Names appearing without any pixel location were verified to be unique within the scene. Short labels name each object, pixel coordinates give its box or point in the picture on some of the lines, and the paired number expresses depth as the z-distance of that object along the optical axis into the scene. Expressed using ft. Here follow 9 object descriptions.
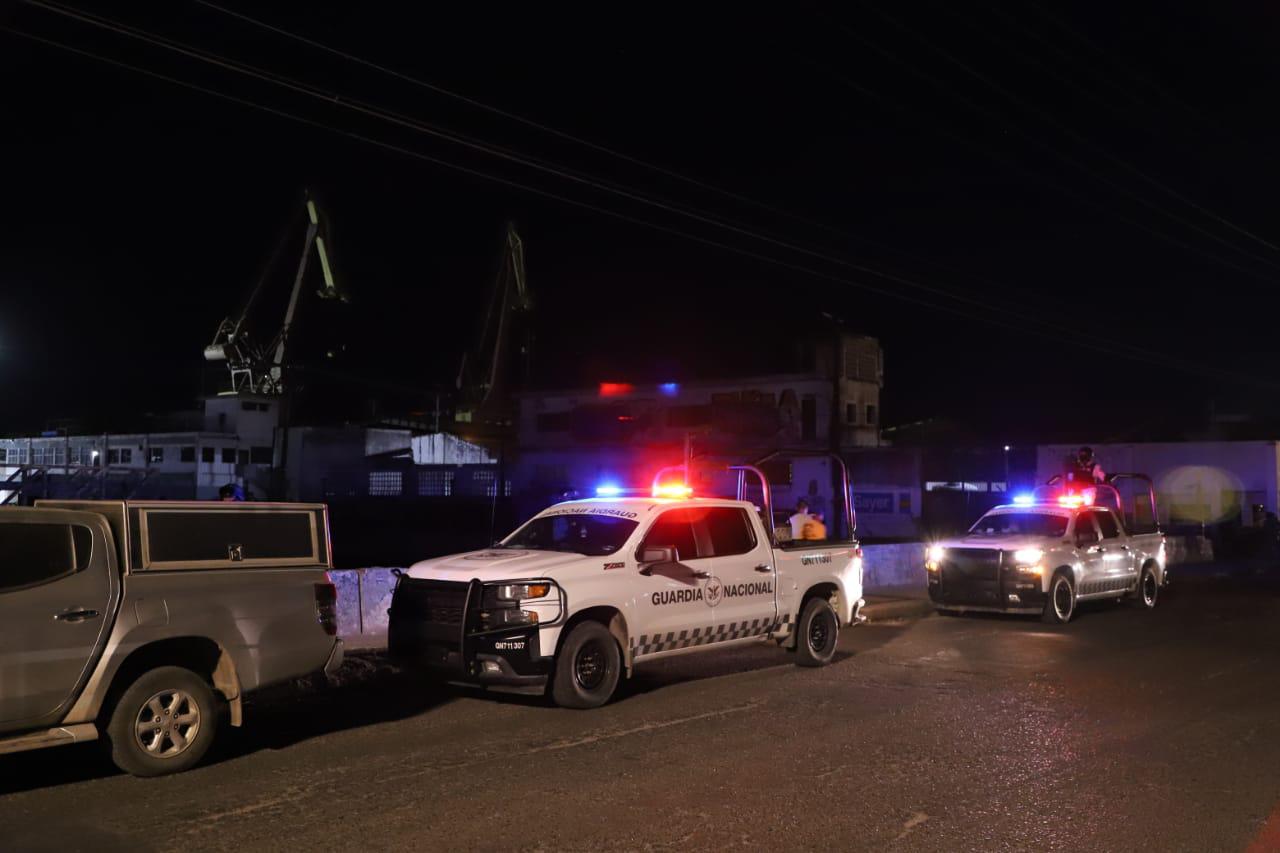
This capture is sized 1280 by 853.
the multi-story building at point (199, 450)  171.32
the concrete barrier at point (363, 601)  41.45
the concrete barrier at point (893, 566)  67.10
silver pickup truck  20.31
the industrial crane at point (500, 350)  237.04
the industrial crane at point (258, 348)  206.49
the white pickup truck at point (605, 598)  28.55
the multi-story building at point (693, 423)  164.14
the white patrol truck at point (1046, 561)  50.85
